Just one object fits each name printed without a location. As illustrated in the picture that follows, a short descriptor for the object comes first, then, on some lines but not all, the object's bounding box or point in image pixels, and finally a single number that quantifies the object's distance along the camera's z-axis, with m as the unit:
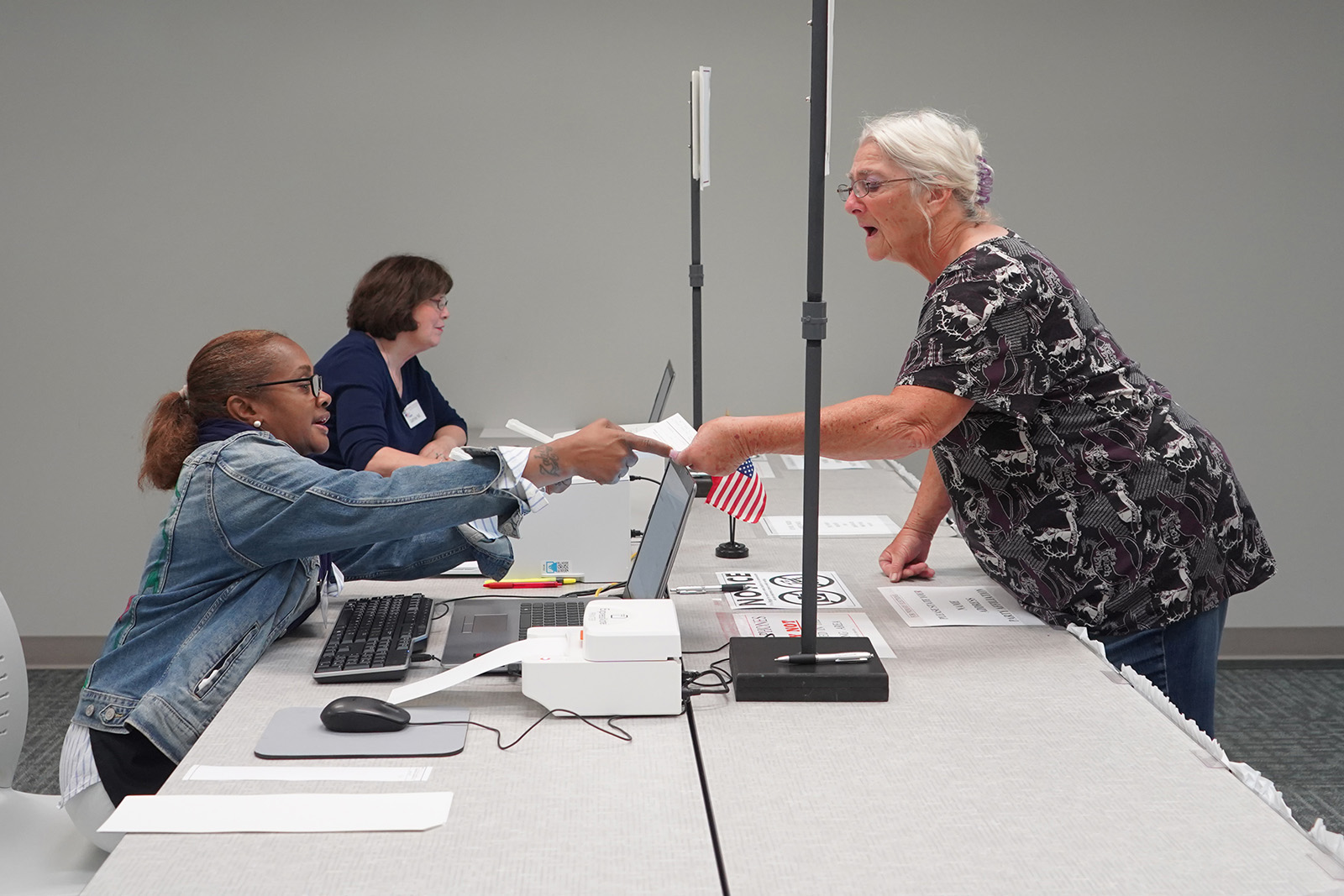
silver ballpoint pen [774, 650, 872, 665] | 1.60
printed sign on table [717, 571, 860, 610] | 2.00
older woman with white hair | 1.68
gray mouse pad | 1.37
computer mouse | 1.42
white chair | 1.59
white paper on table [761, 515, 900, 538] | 2.60
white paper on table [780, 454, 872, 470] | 3.54
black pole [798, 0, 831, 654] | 1.51
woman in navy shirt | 2.82
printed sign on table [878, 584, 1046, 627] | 1.90
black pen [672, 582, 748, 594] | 2.11
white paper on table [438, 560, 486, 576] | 2.26
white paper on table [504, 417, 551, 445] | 2.56
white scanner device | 1.48
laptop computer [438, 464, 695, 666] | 1.77
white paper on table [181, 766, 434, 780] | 1.31
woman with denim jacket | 1.58
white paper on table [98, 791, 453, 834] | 1.19
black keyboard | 1.63
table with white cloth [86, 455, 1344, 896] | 1.11
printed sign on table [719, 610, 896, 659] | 1.81
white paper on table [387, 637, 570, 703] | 1.49
